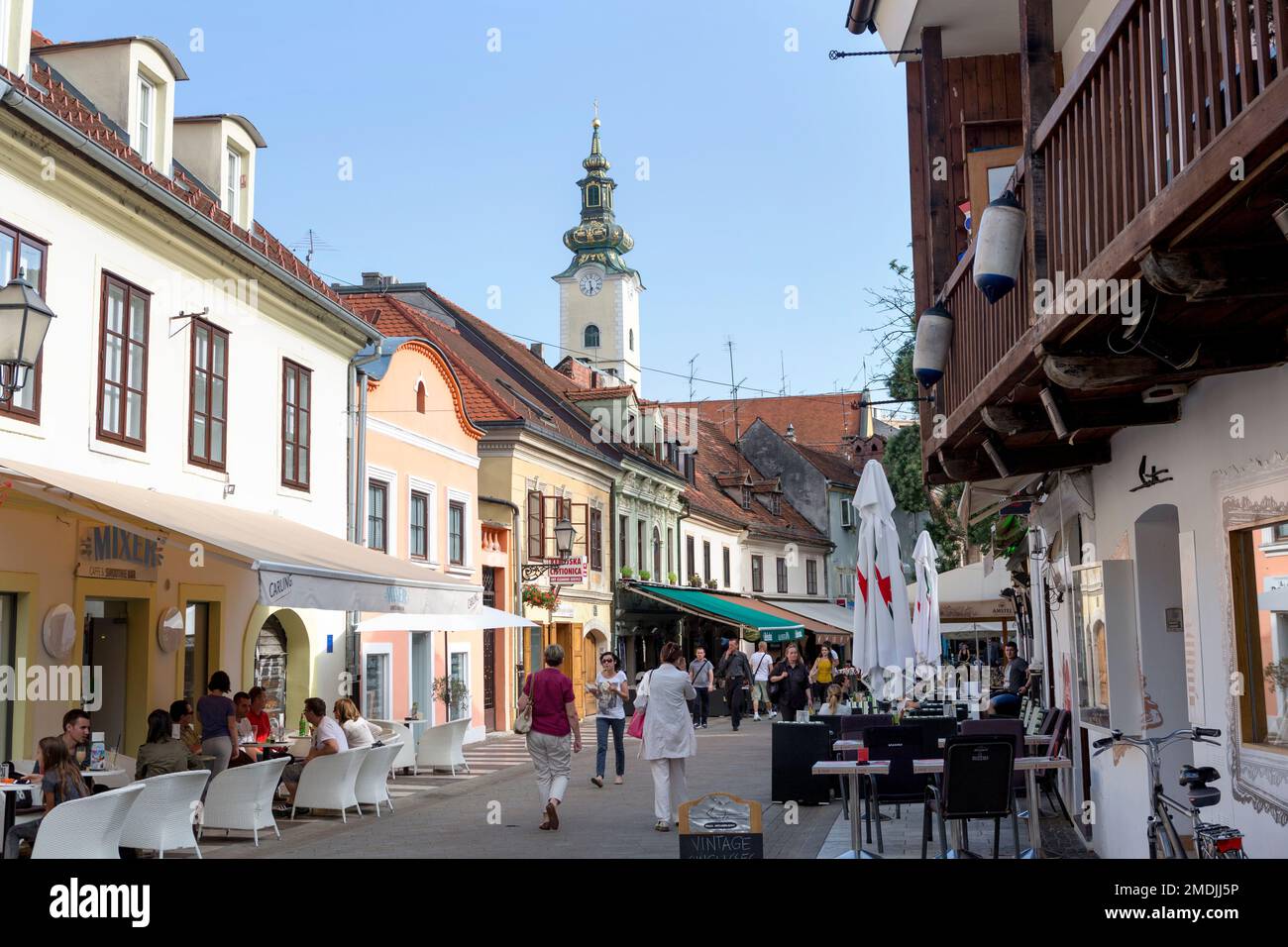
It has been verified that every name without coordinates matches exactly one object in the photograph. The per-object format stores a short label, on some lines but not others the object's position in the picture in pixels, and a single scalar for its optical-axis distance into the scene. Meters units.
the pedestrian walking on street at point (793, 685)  21.64
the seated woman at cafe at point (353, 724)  14.60
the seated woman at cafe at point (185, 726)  12.80
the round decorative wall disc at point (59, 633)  12.59
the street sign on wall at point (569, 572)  28.05
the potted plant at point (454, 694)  24.09
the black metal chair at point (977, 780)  8.98
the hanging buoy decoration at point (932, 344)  9.66
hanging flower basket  28.78
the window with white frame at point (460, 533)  25.58
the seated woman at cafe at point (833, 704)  18.60
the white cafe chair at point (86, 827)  8.01
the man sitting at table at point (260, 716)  15.24
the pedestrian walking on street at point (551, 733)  12.78
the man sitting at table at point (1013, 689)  16.14
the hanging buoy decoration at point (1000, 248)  6.76
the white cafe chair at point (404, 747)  18.02
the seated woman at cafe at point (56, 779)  9.37
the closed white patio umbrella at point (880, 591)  13.44
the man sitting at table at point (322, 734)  13.91
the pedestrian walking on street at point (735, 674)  28.14
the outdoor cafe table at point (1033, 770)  9.60
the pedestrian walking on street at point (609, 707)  16.88
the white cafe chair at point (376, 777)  14.20
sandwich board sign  6.35
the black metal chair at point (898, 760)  10.96
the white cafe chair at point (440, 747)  18.77
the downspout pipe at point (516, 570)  28.52
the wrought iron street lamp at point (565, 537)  27.59
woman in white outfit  12.75
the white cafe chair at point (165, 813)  9.96
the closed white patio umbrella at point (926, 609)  16.98
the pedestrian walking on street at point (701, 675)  27.55
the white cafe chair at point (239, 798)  11.89
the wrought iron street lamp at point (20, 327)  9.56
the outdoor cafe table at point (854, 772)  9.84
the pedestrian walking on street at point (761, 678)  30.67
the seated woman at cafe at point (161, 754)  11.47
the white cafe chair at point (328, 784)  13.51
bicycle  5.46
